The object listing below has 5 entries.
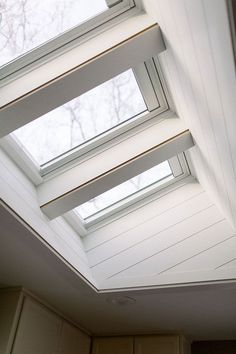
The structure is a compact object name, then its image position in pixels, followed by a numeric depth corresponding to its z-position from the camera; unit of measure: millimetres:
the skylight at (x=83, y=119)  1580
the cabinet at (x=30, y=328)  1875
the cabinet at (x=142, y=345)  2553
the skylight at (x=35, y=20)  1270
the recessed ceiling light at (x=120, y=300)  2069
